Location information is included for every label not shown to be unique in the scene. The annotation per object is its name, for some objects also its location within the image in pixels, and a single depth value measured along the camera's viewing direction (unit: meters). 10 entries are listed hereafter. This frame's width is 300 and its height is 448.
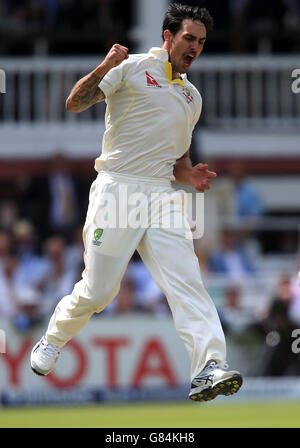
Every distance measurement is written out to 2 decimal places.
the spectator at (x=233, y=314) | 13.81
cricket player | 7.59
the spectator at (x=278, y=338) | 13.74
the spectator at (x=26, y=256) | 14.34
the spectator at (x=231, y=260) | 14.91
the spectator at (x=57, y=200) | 16.17
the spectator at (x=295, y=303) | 13.80
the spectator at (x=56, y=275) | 14.05
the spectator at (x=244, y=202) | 15.73
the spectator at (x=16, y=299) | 13.51
